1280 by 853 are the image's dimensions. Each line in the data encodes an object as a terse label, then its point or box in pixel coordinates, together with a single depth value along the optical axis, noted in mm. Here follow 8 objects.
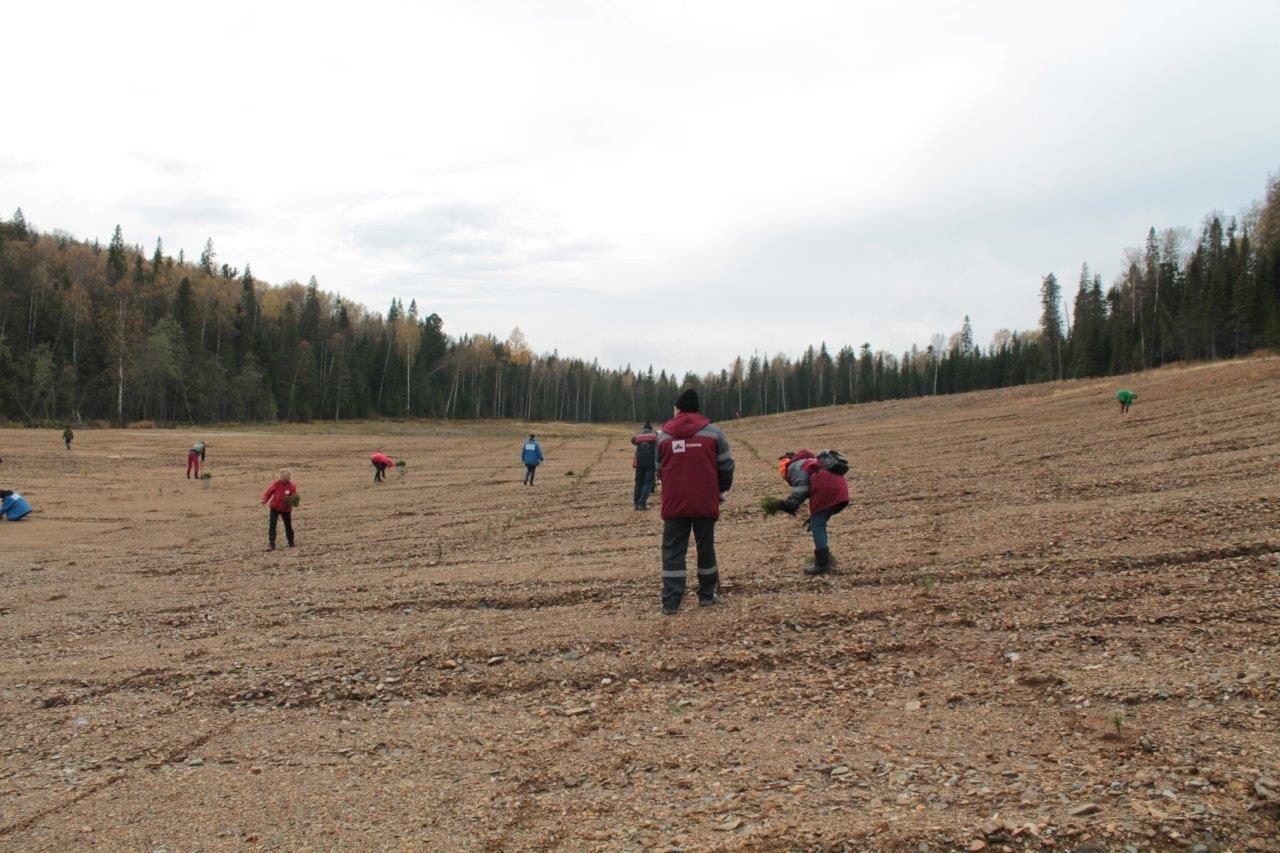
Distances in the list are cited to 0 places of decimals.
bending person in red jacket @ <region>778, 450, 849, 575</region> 9188
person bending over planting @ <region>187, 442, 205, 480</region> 31809
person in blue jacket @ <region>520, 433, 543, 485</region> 25547
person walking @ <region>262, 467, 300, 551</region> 15391
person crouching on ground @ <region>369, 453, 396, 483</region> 29375
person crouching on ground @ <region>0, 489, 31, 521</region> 20734
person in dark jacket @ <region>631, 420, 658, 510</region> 17734
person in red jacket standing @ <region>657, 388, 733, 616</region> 7668
